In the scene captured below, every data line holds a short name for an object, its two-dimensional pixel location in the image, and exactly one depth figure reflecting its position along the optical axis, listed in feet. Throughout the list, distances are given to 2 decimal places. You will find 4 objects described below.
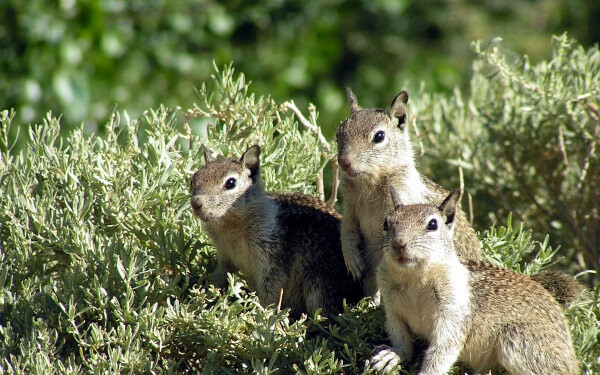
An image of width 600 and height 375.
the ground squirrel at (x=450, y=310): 23.45
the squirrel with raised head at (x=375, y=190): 27.17
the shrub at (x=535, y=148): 35.19
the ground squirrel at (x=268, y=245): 27.63
